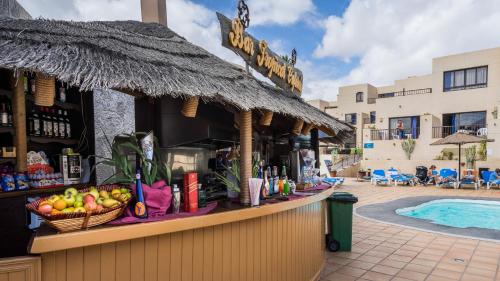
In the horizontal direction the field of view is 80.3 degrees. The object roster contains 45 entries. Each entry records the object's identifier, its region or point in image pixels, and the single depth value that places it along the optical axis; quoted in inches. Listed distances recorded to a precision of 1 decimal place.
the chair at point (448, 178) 595.8
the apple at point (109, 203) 86.2
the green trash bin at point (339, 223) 211.6
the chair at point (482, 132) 747.4
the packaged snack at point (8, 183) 137.2
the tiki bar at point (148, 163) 82.7
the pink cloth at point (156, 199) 96.2
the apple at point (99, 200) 87.4
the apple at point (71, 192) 86.2
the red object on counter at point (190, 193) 105.4
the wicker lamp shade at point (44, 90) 85.3
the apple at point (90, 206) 82.1
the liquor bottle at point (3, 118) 141.2
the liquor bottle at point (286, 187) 154.2
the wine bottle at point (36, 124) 160.9
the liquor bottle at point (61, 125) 177.0
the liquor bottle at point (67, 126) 182.2
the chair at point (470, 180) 576.2
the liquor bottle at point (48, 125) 167.8
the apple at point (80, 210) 78.0
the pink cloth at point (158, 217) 87.1
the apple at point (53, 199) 81.5
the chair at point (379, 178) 649.0
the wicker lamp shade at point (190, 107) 110.1
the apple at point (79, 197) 84.7
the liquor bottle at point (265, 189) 139.4
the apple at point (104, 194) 92.9
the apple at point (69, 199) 81.9
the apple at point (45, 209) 75.9
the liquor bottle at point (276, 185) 153.5
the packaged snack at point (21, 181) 143.6
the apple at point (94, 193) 89.1
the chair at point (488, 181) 559.2
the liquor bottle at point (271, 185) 149.4
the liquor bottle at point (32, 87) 155.8
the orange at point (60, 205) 79.3
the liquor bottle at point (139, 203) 91.9
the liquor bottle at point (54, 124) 172.6
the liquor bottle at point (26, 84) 147.3
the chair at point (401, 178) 647.1
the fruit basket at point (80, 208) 75.2
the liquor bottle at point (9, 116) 143.9
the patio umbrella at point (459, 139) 587.5
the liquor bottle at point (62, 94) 174.2
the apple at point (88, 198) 85.4
